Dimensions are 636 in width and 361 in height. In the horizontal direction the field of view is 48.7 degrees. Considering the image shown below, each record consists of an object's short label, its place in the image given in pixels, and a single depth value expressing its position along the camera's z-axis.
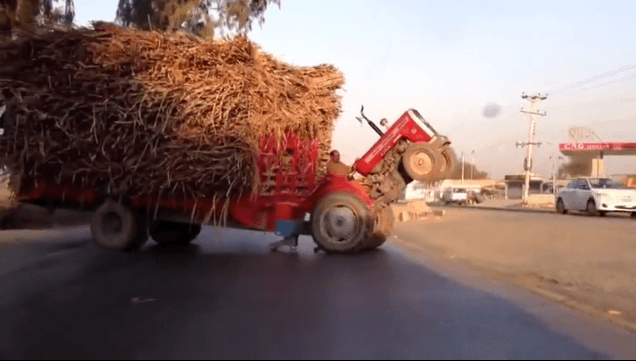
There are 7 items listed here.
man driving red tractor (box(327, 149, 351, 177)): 11.98
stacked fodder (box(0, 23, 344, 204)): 9.45
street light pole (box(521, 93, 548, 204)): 51.84
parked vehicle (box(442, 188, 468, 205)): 53.41
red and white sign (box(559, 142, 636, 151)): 55.87
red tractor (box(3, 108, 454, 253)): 10.38
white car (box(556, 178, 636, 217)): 25.55
